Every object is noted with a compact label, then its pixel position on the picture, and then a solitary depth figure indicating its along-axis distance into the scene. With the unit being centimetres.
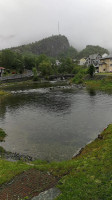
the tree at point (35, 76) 12150
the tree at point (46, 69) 13575
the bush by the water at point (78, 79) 9174
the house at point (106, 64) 10725
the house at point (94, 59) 14750
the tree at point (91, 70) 9181
